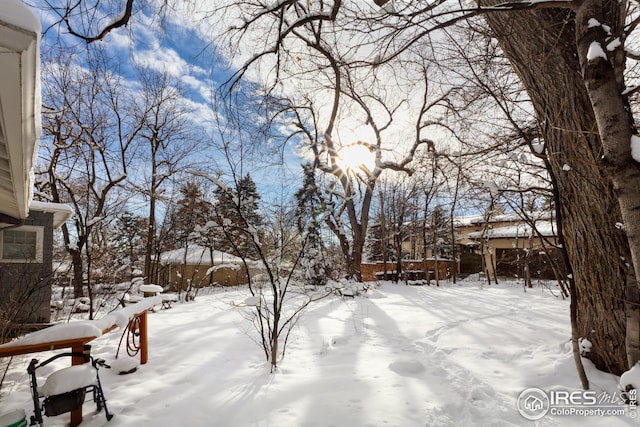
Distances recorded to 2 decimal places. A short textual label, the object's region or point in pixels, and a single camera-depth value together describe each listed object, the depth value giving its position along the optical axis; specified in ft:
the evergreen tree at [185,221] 45.81
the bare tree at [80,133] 31.01
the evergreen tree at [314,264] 47.16
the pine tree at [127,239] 65.34
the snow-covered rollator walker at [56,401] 6.95
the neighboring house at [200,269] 65.00
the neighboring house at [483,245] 51.06
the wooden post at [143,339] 12.46
